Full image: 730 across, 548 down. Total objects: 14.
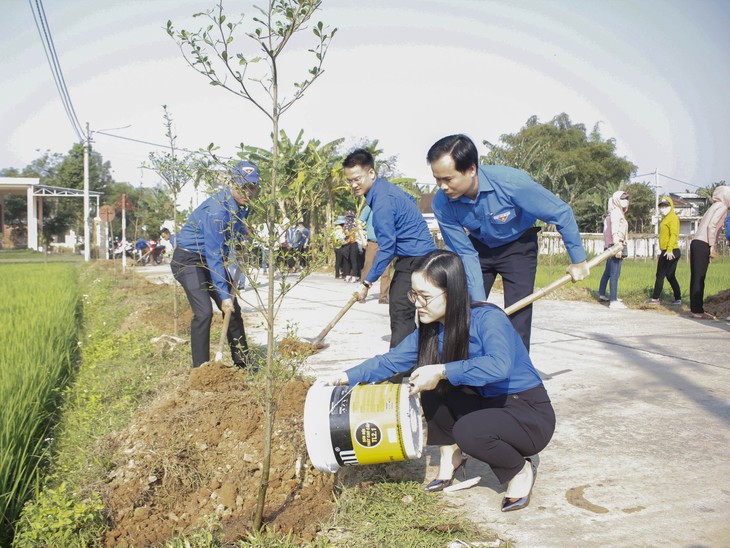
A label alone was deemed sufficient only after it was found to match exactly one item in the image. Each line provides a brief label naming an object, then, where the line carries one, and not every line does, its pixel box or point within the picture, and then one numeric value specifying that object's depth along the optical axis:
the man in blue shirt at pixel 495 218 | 3.32
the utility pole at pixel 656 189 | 40.88
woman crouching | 2.65
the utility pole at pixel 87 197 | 28.47
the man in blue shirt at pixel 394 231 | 4.30
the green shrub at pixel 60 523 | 2.35
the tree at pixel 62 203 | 47.89
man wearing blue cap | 4.38
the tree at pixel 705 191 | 35.51
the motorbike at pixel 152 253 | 26.94
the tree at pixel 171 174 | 6.79
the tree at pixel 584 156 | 37.25
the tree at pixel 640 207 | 41.34
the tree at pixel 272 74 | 2.26
